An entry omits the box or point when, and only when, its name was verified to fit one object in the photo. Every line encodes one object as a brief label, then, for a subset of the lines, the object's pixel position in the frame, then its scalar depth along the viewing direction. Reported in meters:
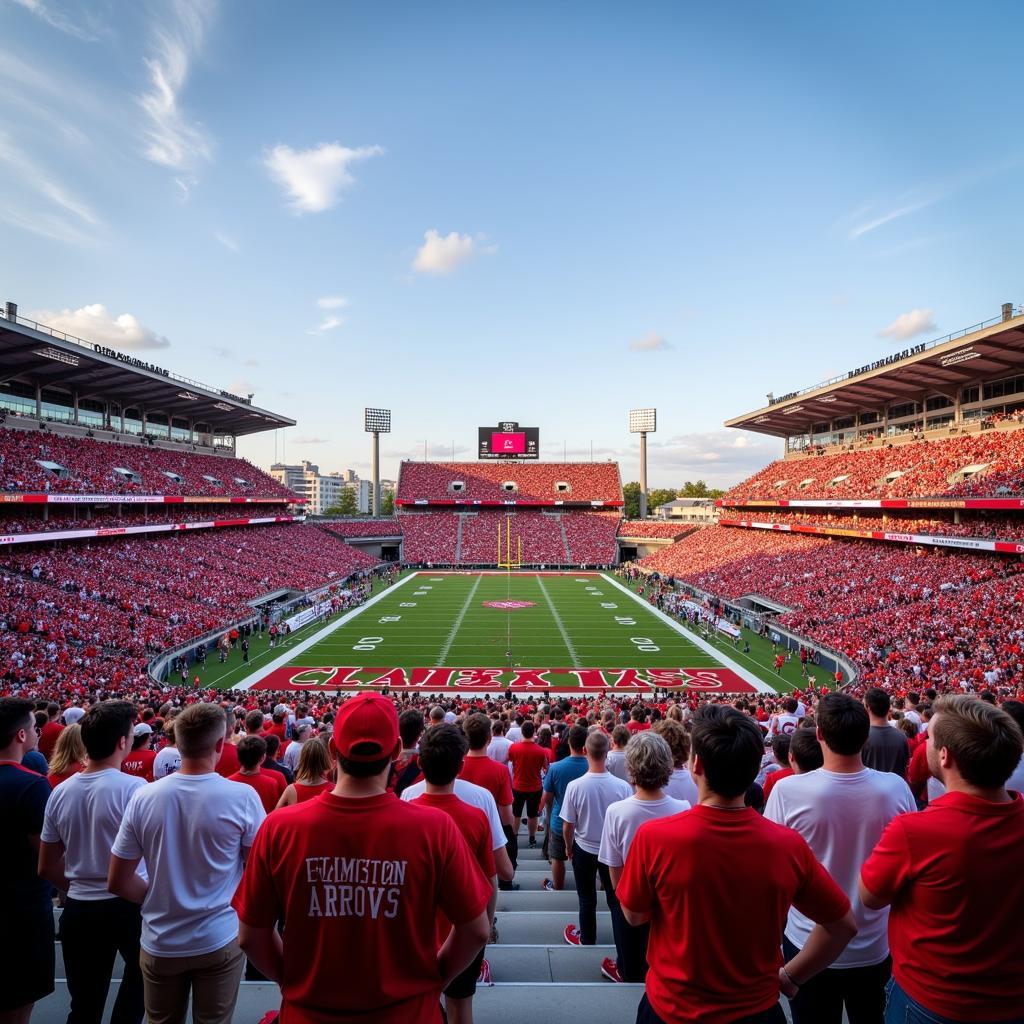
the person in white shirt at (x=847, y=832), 2.80
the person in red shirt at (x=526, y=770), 6.86
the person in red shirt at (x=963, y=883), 2.15
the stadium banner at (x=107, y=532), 25.13
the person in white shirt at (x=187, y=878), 2.83
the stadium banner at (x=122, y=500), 26.31
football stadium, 2.07
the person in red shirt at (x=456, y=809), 2.88
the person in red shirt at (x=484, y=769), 4.70
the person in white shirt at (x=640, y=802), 3.29
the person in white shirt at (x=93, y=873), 3.17
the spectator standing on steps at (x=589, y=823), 4.46
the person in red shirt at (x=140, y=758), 5.02
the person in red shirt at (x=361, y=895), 1.97
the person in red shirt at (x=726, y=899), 2.07
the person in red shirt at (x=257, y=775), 4.65
